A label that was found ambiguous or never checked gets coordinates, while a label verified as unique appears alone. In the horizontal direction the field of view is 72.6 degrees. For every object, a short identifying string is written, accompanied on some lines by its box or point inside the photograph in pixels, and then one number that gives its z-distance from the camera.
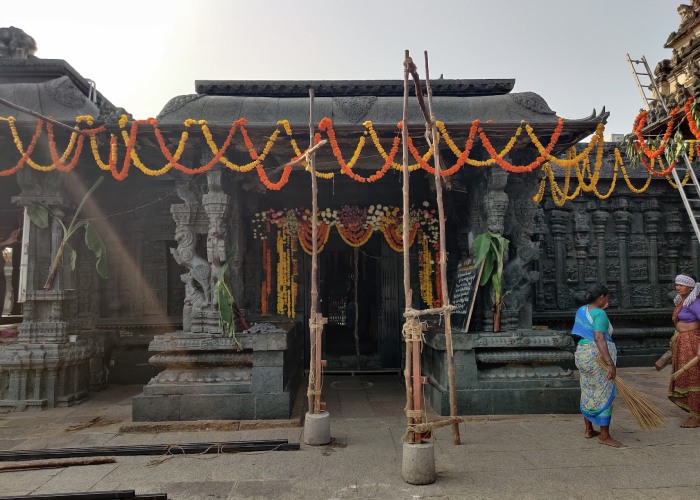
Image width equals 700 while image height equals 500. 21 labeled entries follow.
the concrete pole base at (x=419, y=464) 4.44
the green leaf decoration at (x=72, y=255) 8.23
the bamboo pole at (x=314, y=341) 5.59
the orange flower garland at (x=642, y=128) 7.19
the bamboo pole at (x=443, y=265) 5.01
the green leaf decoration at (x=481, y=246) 7.03
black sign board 7.08
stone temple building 6.90
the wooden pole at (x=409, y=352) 4.53
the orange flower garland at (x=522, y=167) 6.70
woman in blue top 5.37
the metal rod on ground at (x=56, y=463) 4.99
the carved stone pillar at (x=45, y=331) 7.64
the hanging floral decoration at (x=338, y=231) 9.13
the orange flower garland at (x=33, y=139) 6.94
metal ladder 9.10
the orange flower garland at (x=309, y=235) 9.08
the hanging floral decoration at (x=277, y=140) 6.70
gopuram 10.85
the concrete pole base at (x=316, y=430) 5.59
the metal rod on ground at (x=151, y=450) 5.33
